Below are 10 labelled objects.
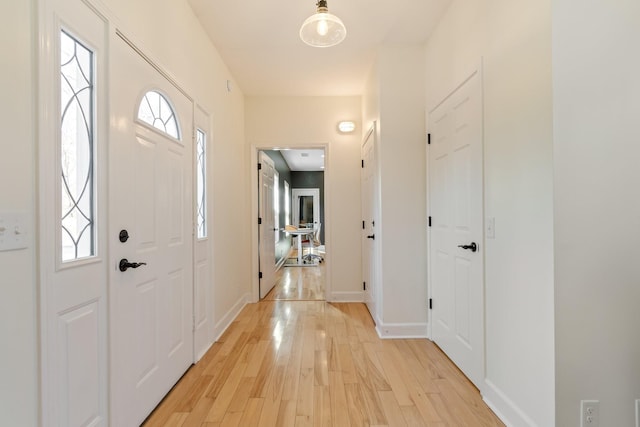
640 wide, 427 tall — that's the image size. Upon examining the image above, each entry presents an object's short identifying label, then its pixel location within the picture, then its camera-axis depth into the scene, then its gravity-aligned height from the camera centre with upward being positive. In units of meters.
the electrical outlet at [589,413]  1.28 -0.87
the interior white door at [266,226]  4.09 -0.18
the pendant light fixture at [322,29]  1.88 +1.20
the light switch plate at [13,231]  0.92 -0.05
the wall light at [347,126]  3.86 +1.13
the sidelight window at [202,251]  2.36 -0.31
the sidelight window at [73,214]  1.07 +0.00
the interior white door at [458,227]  1.92 -0.11
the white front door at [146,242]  1.45 -0.16
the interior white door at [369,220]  3.19 -0.08
